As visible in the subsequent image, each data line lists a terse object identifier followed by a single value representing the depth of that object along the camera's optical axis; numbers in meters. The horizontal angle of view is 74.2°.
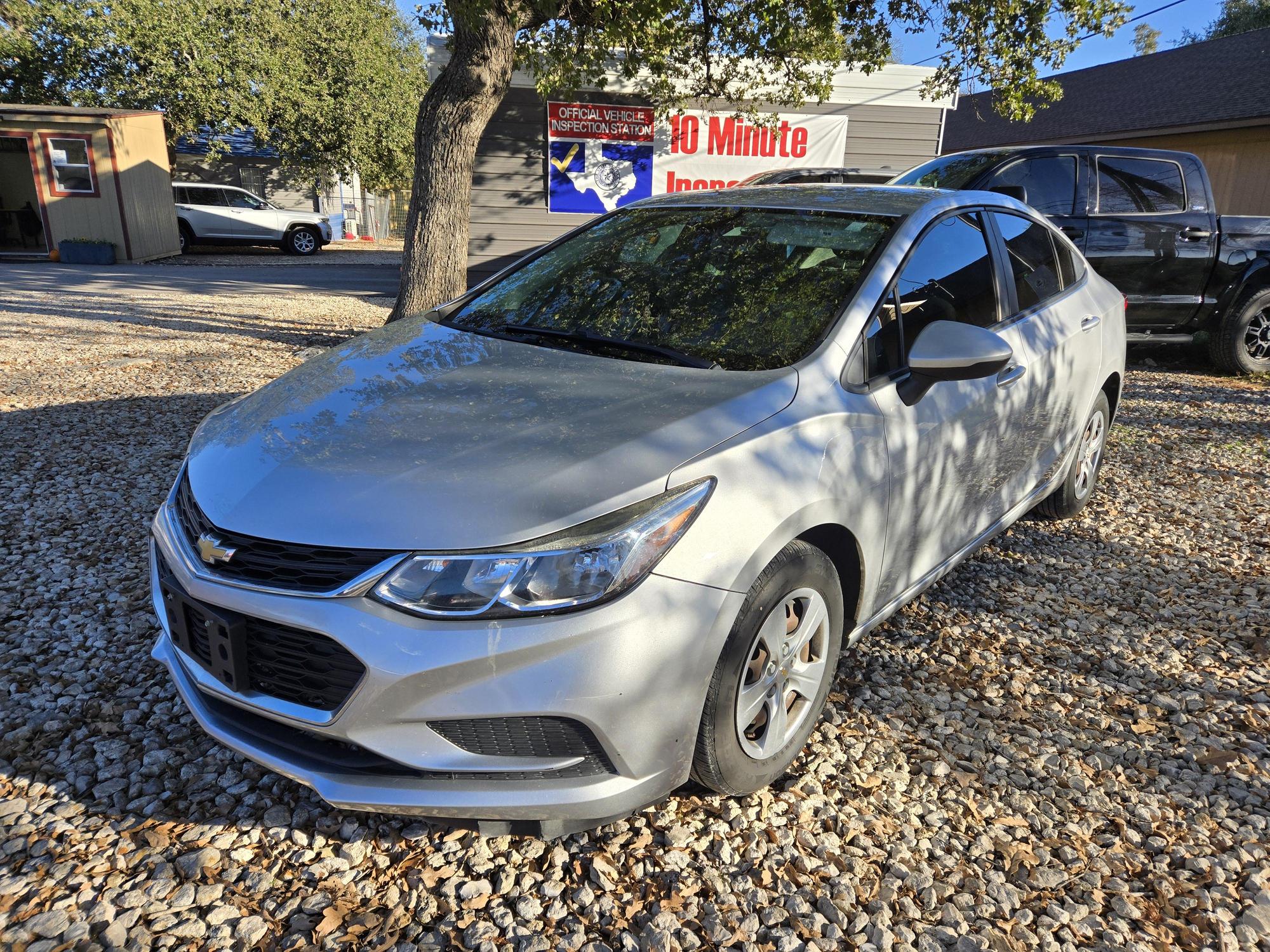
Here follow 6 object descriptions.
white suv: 21.44
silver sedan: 1.83
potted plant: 17.89
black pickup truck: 7.23
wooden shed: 17.44
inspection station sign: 11.55
